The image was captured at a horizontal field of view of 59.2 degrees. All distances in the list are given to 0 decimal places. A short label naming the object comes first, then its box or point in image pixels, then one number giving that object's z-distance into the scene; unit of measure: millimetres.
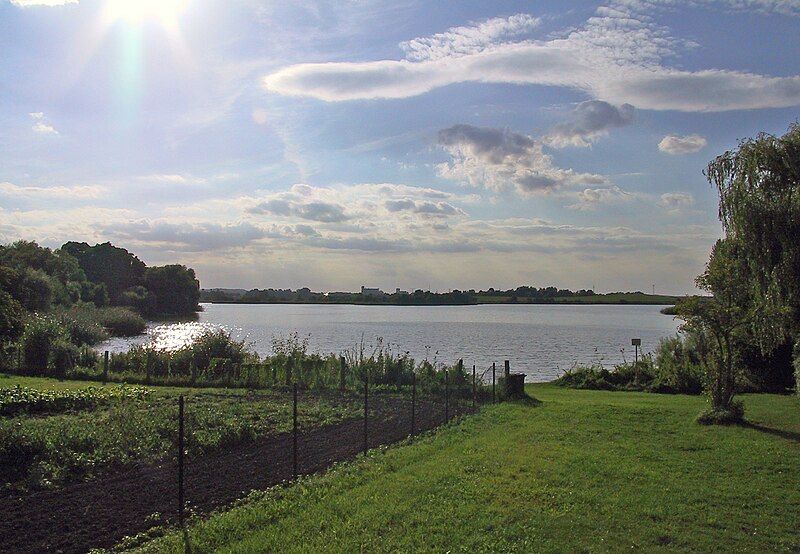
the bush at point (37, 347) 28016
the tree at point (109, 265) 107000
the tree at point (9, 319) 26891
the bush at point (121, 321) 61281
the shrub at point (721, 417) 17844
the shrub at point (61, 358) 27234
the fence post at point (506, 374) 24194
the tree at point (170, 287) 110312
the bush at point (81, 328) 39969
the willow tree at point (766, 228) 19281
